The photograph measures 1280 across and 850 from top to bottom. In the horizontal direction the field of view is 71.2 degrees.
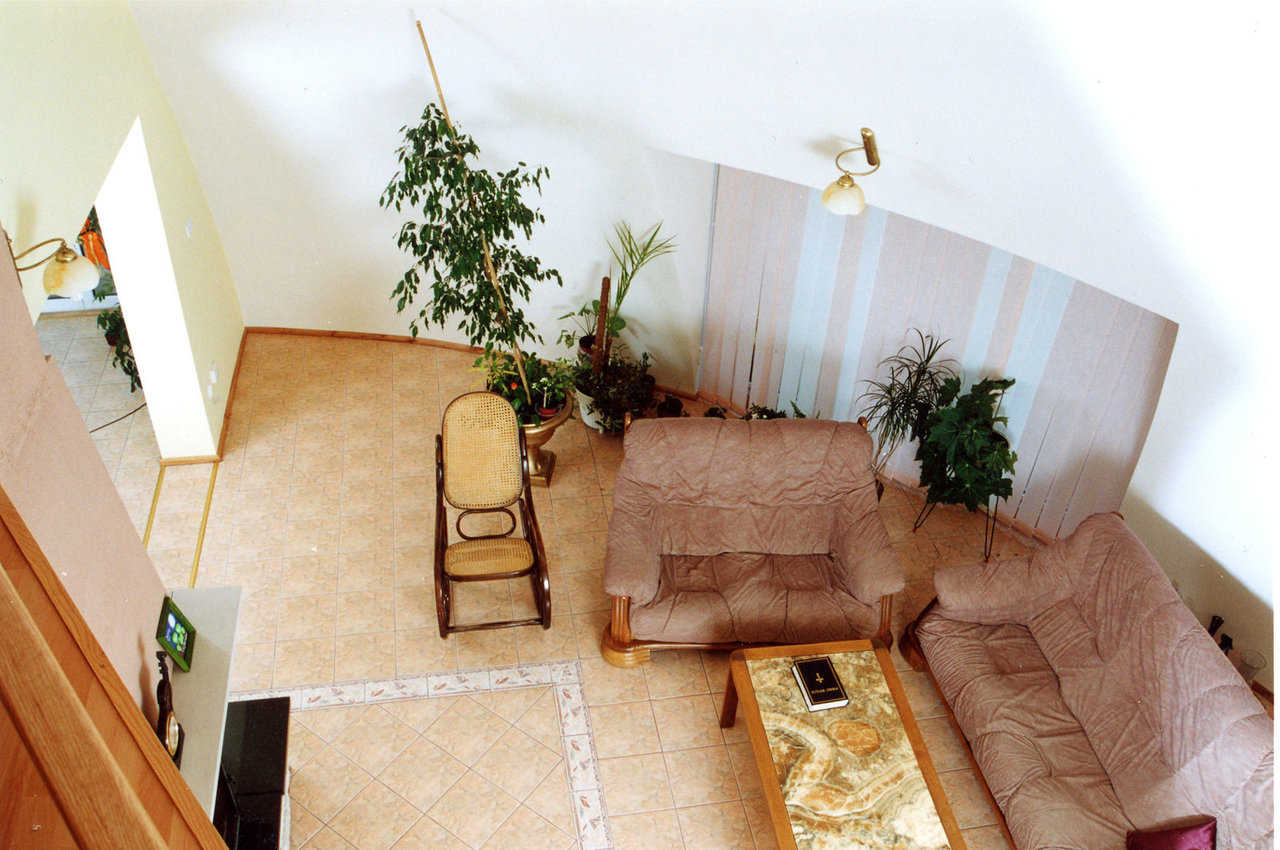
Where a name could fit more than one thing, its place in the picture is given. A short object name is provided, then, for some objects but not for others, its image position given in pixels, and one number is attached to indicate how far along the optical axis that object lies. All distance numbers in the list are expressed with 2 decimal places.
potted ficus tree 5.34
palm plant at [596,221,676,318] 6.37
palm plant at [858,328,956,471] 5.62
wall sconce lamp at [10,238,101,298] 3.43
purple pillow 3.58
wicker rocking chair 5.24
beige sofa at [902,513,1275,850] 3.63
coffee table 3.86
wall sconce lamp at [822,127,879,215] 3.78
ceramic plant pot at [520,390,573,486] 6.22
